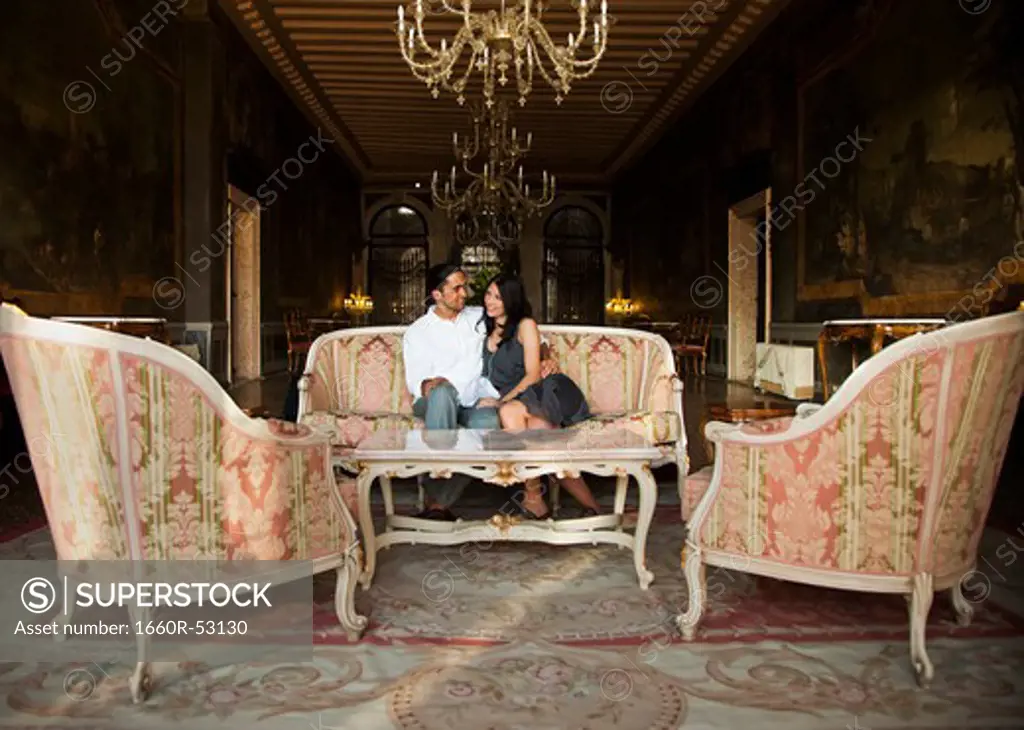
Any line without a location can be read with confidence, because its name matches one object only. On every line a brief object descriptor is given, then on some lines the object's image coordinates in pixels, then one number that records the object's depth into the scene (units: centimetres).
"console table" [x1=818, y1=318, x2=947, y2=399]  596
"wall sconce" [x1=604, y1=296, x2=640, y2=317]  1692
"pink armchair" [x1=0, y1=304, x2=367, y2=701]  209
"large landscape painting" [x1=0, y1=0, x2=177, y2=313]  543
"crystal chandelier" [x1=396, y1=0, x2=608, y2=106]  523
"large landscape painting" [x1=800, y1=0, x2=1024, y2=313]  534
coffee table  296
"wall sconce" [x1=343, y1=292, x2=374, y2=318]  1700
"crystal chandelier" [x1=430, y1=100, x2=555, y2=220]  905
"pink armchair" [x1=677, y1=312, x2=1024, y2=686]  222
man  426
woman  384
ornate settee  467
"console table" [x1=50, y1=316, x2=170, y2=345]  581
